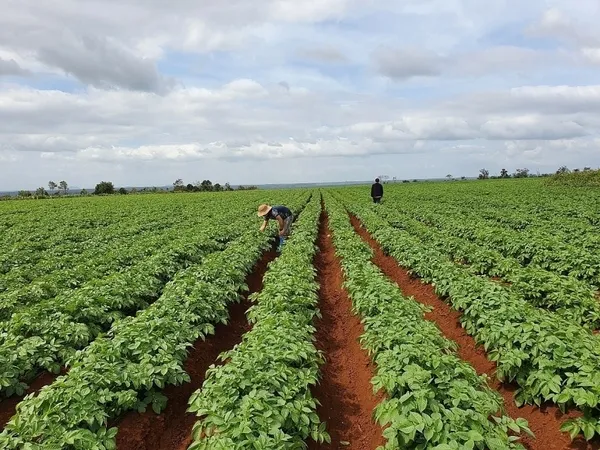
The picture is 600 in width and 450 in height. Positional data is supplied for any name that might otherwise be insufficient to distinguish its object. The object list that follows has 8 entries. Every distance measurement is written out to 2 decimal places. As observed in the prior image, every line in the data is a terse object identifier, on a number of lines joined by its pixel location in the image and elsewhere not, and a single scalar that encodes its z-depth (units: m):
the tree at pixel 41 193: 79.75
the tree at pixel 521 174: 109.39
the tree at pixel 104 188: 93.12
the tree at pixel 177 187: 109.93
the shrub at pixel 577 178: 47.44
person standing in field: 32.72
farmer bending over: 14.43
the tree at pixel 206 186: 113.41
